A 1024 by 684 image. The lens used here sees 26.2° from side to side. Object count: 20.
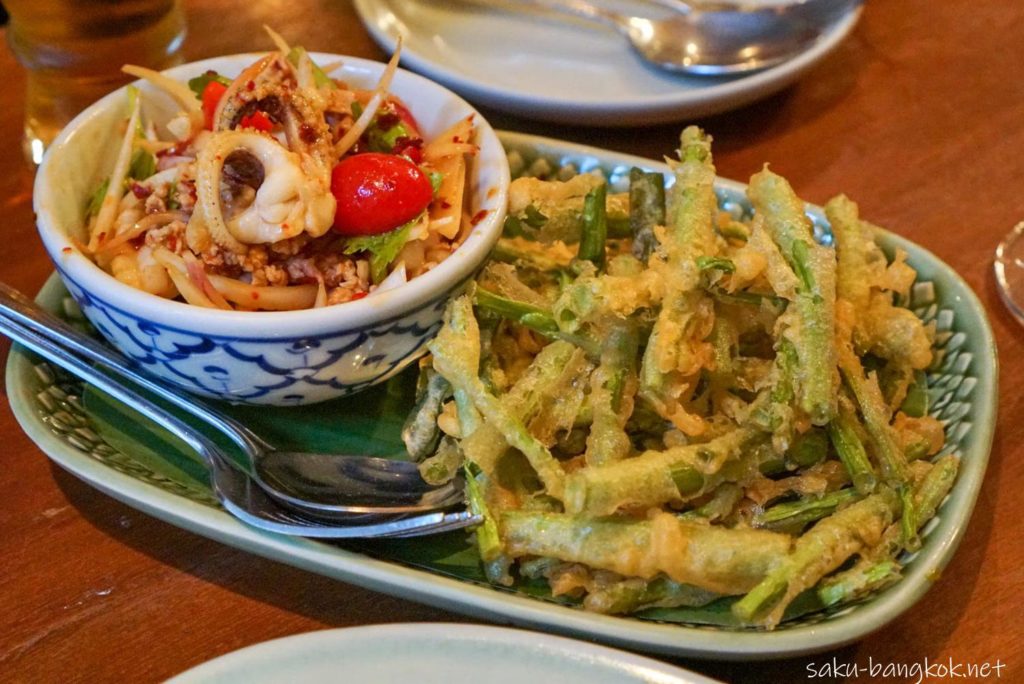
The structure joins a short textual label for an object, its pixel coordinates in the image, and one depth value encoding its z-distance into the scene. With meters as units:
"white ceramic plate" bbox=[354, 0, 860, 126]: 0.67
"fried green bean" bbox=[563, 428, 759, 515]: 0.53
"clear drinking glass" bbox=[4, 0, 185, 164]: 0.66
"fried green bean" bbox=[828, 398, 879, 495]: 0.54
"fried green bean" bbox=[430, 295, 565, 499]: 0.54
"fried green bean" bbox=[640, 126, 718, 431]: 0.54
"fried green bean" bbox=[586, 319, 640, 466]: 0.55
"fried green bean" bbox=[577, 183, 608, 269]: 0.59
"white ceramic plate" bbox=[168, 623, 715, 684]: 0.51
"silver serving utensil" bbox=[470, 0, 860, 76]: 0.70
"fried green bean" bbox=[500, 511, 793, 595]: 0.53
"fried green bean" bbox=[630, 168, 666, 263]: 0.60
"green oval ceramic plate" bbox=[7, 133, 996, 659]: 0.52
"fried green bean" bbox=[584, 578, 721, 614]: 0.53
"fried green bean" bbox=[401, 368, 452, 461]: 0.57
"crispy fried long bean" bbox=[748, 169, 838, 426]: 0.54
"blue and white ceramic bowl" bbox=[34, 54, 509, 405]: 0.54
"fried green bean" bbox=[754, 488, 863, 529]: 0.54
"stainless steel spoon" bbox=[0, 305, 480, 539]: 0.53
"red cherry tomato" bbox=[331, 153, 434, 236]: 0.57
